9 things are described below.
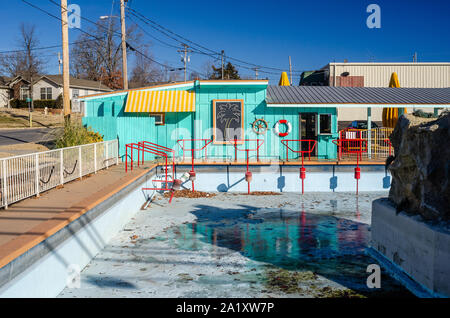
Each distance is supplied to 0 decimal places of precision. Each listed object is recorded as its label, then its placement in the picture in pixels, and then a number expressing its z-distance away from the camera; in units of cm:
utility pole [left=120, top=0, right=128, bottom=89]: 2633
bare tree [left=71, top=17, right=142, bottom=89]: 6469
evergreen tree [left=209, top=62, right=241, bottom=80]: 5756
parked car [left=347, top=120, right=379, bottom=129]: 3331
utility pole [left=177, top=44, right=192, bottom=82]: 6111
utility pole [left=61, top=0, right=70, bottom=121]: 1762
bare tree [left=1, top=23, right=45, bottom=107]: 6019
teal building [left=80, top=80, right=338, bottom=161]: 1914
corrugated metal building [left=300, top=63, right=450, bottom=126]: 3884
